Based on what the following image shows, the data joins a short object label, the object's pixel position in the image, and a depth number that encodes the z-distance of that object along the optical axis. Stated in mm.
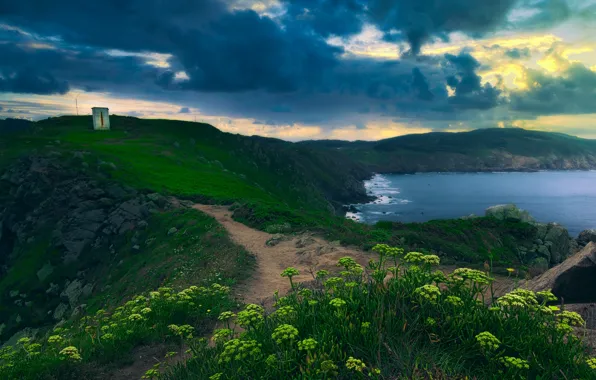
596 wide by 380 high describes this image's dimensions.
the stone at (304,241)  21861
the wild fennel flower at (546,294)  6790
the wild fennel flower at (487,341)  5520
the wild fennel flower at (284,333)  5905
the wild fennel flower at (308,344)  5565
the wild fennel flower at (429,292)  6367
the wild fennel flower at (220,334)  6871
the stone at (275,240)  23406
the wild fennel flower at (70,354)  7336
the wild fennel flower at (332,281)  7918
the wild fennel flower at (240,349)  5949
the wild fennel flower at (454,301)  6426
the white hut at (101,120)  97750
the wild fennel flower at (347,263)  8159
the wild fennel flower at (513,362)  5133
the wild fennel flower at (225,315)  7435
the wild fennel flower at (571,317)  6195
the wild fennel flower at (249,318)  7012
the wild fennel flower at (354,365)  5162
